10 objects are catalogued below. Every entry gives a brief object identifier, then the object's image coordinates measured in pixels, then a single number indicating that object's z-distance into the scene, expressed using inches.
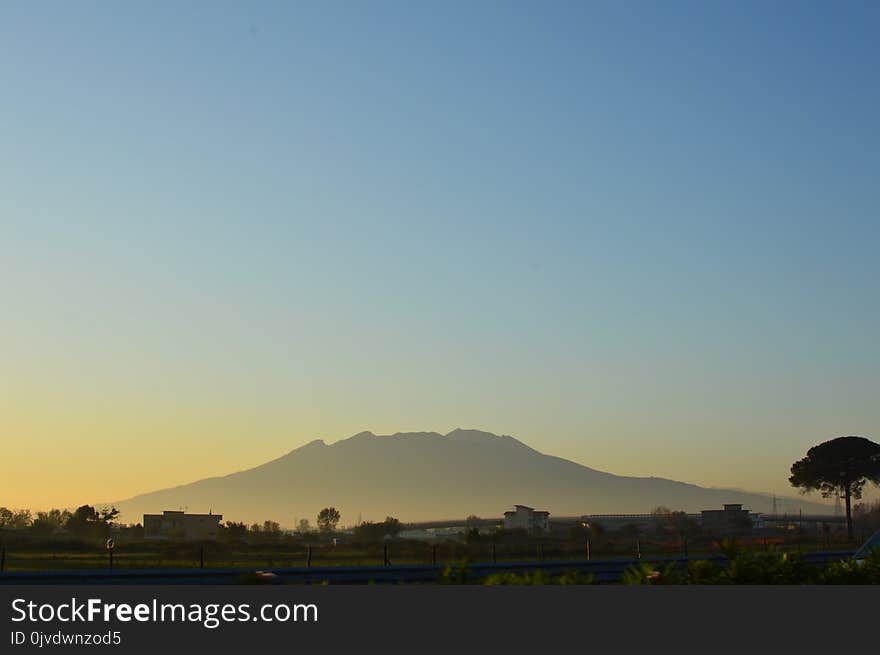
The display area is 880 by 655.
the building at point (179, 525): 5398.6
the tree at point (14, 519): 6176.2
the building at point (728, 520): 6323.8
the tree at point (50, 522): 4995.8
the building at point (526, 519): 6658.5
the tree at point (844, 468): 5049.2
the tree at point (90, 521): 5017.2
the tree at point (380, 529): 5684.1
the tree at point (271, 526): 6247.1
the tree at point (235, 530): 4906.5
